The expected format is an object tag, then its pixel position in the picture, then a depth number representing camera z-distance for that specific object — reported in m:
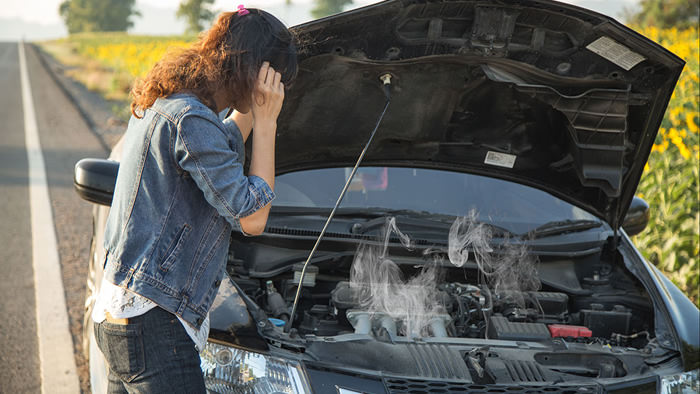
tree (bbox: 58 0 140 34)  89.06
